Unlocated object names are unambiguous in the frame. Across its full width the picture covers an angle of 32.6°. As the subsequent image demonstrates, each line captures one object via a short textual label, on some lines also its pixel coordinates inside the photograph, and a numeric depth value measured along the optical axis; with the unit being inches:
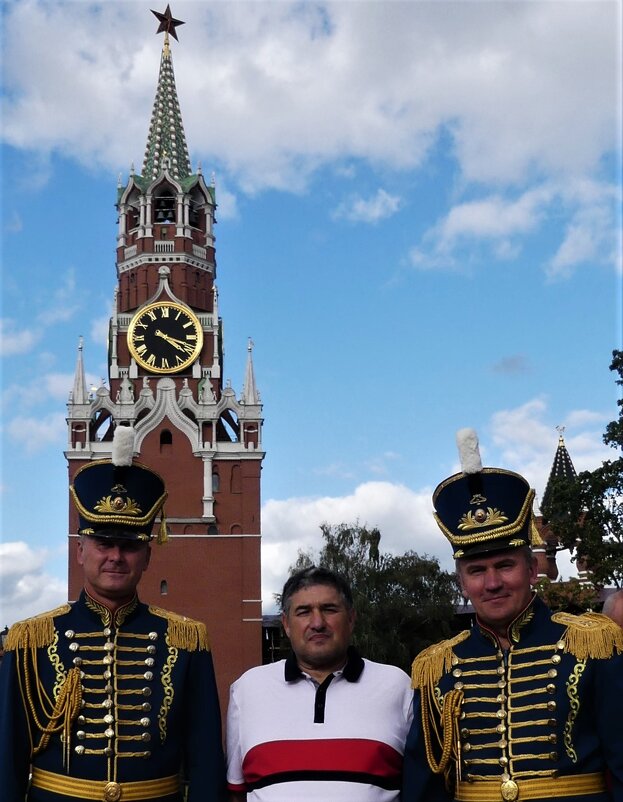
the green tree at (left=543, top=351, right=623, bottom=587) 908.0
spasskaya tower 1706.4
